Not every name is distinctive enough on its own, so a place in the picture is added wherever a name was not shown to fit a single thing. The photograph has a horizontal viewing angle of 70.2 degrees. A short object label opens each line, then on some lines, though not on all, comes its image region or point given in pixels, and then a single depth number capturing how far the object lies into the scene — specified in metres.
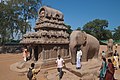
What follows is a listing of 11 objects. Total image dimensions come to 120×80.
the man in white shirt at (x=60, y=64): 4.87
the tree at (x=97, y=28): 27.49
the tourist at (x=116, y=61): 5.97
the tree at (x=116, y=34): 29.72
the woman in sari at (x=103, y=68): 3.72
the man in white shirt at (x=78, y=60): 4.76
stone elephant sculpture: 5.26
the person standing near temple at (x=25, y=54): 8.00
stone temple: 7.49
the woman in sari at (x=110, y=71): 3.42
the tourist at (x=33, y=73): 3.54
